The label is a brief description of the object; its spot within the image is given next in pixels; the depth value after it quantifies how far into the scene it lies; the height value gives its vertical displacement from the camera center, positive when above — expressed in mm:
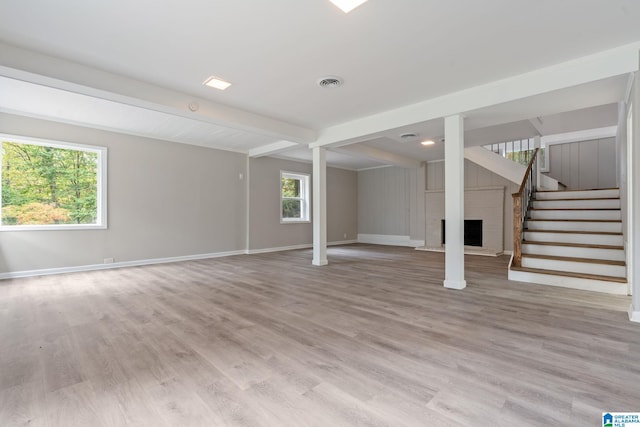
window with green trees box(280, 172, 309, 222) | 8414 +503
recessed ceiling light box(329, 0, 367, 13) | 2185 +1551
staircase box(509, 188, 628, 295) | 3826 -445
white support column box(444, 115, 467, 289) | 3902 +96
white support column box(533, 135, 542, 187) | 6070 +978
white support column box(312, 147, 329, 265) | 5875 +126
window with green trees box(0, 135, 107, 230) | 4734 +522
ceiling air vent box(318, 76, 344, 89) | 3421 +1560
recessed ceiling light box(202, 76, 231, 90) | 3461 +1569
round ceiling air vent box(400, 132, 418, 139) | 5148 +1398
